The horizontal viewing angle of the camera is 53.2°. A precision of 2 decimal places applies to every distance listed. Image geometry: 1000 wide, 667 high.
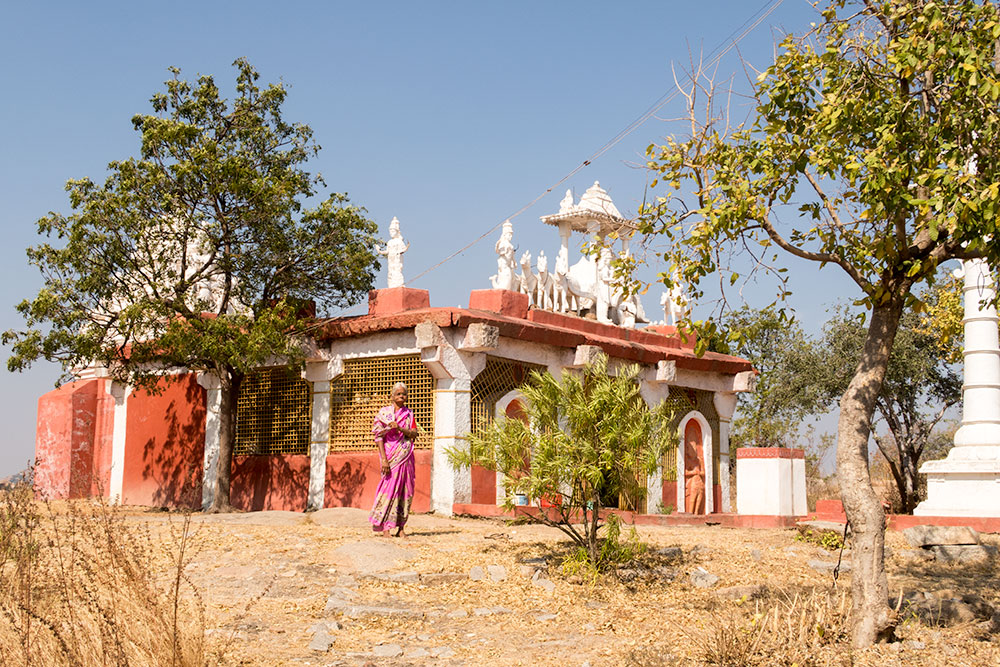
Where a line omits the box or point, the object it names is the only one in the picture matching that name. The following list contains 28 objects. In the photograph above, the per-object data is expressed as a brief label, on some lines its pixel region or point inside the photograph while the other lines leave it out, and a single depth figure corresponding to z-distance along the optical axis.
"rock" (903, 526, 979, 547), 11.27
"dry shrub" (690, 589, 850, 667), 6.45
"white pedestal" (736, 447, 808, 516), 15.73
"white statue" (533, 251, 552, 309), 16.45
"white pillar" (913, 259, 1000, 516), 13.86
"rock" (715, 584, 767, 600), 8.49
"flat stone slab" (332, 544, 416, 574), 9.27
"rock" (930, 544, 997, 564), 10.78
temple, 14.02
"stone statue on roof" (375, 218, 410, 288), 15.14
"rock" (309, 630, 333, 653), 6.94
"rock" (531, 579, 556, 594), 8.79
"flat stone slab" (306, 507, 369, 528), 12.56
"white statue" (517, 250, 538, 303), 16.00
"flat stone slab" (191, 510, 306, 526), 12.70
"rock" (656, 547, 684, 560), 10.12
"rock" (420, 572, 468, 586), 8.85
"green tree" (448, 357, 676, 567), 9.16
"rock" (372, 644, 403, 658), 6.93
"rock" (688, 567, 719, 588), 9.07
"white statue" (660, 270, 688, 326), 19.41
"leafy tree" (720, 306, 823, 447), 26.11
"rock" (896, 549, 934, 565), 10.86
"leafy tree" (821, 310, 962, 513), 23.97
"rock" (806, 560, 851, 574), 10.04
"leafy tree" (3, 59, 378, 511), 13.95
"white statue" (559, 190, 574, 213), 17.66
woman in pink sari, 11.05
